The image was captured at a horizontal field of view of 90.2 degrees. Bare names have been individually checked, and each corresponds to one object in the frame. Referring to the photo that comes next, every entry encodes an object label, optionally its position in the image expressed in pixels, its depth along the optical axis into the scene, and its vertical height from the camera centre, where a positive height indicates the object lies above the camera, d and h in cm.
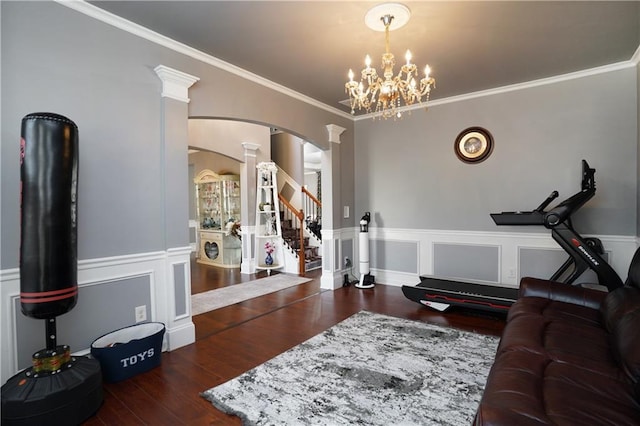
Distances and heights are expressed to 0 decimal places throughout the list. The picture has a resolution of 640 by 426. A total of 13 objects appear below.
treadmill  325 -61
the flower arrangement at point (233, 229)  692 -40
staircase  632 -63
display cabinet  712 -14
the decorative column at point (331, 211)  502 -2
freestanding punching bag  182 -27
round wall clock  434 +87
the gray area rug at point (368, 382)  196 -126
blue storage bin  233 -104
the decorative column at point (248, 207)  638 +7
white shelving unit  645 -14
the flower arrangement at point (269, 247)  642 -74
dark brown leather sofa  123 -80
